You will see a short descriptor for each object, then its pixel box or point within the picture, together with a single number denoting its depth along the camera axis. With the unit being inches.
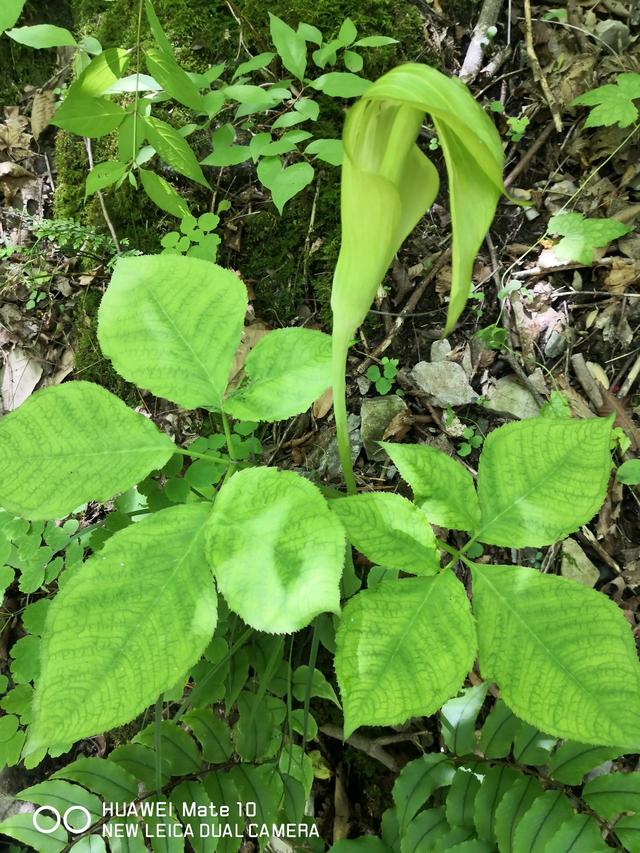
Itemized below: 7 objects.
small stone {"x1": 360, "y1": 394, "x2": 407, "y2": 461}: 20.6
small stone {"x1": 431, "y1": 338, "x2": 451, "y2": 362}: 21.2
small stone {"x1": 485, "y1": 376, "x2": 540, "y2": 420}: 20.3
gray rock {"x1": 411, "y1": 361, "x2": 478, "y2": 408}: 20.6
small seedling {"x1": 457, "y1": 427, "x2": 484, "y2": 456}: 20.0
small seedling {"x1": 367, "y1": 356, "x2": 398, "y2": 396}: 21.0
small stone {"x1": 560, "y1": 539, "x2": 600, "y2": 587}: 18.5
